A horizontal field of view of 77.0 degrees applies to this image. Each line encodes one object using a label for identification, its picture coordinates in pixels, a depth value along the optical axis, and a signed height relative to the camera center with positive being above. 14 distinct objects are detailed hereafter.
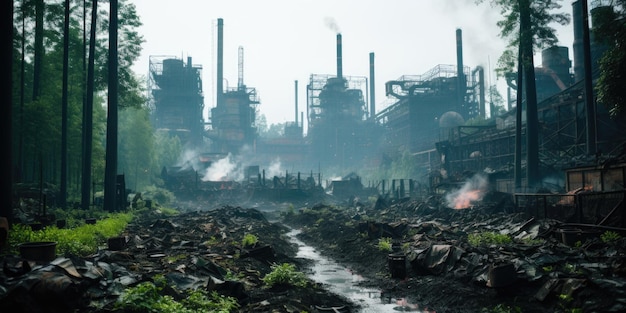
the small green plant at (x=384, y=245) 12.71 -2.32
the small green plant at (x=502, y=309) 6.91 -2.42
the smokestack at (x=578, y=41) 35.59 +12.23
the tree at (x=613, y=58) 14.70 +4.33
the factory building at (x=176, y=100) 64.69 +12.98
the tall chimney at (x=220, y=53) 66.06 +20.83
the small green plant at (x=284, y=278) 8.65 -2.25
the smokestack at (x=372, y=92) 69.94 +14.99
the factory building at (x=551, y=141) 23.08 +2.36
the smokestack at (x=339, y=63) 65.44 +18.85
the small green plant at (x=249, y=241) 13.20 -2.18
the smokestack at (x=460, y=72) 56.03 +14.71
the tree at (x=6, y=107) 10.94 +2.08
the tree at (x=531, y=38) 22.69 +7.90
